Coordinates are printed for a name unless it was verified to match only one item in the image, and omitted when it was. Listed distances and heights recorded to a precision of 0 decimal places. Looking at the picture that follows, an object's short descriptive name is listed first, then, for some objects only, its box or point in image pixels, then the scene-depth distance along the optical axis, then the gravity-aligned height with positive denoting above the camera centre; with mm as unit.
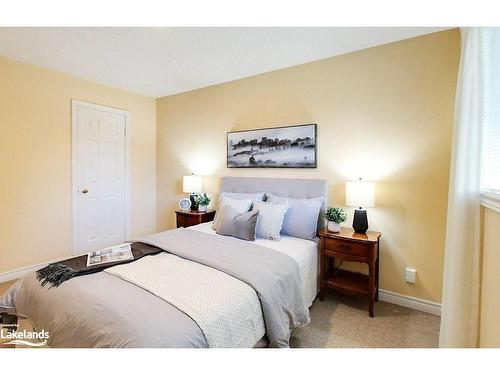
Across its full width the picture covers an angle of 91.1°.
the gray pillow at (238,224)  2327 -448
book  1751 -605
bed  1102 -654
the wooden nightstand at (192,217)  3358 -562
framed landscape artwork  2811 +391
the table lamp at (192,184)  3607 -100
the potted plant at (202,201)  3508 -338
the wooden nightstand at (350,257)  2139 -699
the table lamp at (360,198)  2264 -166
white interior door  3383 -15
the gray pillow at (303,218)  2451 -396
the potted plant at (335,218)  2353 -372
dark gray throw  1486 -616
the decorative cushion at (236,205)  2653 -294
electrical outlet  2295 -882
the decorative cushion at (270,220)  2377 -413
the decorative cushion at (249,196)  2869 -212
